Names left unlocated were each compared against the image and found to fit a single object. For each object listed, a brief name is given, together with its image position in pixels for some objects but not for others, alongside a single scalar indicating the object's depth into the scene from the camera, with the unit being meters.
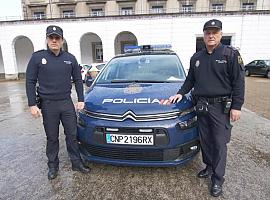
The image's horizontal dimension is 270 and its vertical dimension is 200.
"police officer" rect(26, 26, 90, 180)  2.81
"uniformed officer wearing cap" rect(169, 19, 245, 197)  2.49
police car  2.64
